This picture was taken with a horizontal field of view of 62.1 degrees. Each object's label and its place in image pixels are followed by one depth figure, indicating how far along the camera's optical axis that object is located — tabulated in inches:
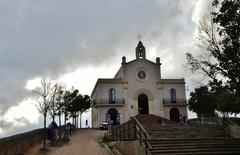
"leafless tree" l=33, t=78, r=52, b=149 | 545.3
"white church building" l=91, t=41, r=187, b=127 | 1180.6
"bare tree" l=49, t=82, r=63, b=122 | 624.4
